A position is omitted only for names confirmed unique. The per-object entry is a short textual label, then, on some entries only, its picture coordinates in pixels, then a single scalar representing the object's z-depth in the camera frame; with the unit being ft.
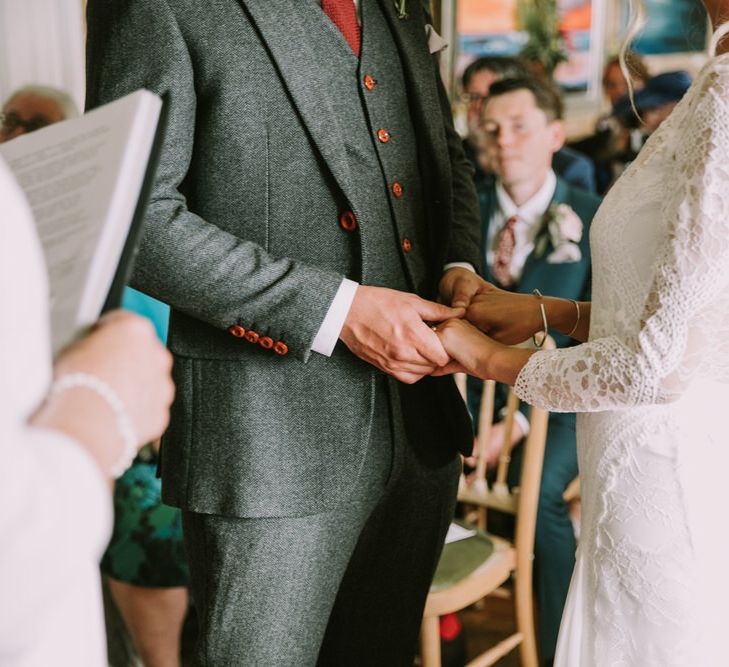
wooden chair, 6.82
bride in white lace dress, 3.75
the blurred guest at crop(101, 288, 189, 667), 7.55
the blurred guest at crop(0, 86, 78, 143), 8.31
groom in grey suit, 4.08
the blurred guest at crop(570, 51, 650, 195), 14.52
